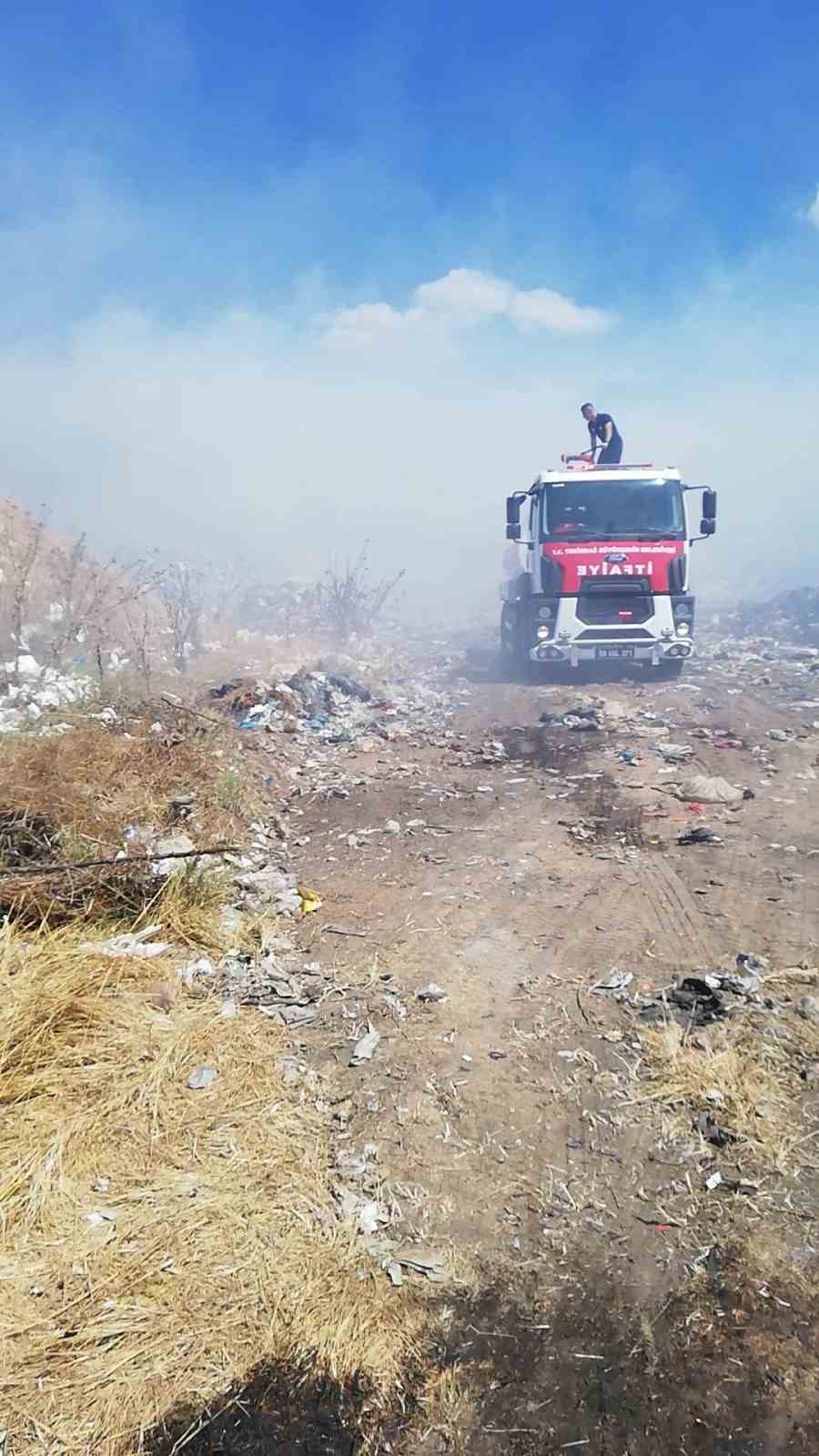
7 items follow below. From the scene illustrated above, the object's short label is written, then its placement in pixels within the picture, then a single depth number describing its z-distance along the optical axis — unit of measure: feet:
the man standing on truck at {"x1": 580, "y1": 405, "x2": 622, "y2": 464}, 36.76
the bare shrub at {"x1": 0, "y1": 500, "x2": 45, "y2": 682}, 34.19
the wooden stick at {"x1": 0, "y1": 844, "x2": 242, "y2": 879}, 11.93
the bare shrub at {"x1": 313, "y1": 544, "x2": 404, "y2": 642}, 52.29
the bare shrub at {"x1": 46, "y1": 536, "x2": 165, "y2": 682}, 37.47
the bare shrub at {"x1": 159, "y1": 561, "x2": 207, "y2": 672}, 40.27
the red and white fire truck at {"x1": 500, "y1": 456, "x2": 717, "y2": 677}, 33.65
